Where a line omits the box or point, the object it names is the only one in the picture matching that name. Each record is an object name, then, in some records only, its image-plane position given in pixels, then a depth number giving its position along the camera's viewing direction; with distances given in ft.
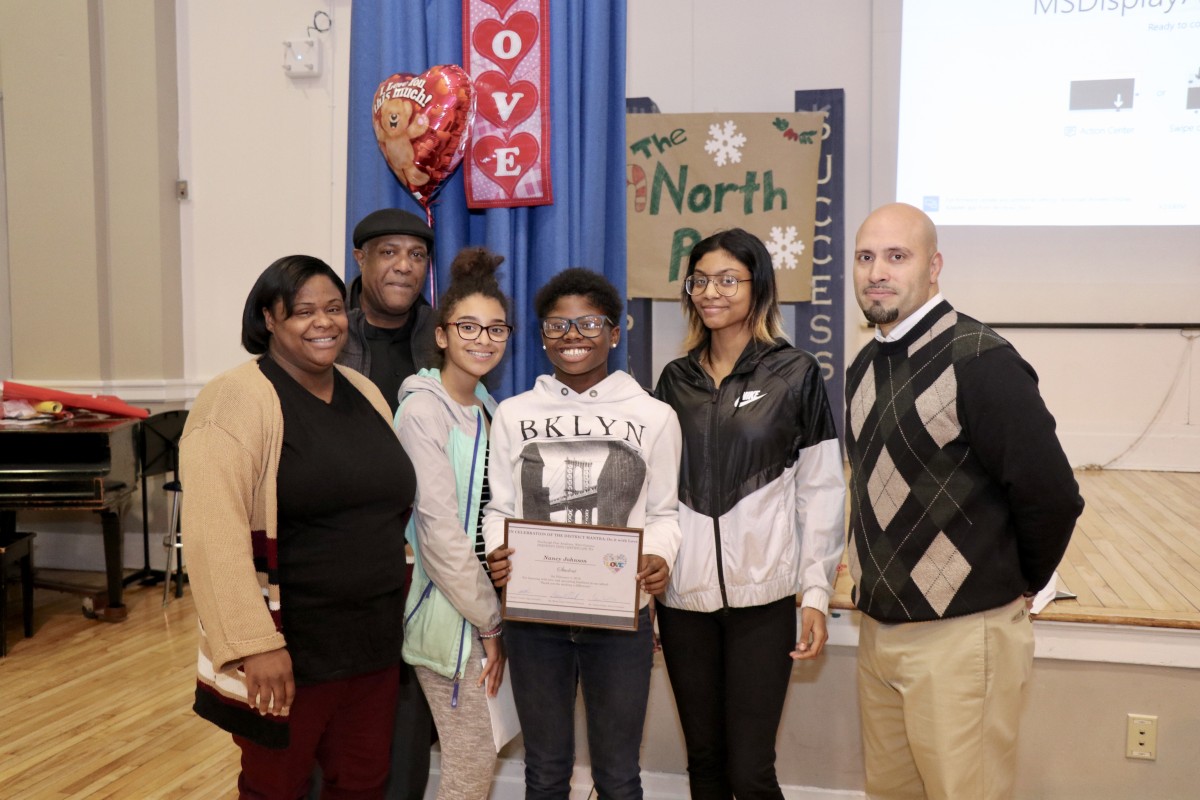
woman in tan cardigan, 5.13
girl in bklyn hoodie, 5.98
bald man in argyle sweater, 5.50
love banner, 7.88
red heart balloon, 7.39
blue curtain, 7.89
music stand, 14.34
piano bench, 12.84
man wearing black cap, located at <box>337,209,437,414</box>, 7.14
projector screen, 14.48
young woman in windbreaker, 6.15
